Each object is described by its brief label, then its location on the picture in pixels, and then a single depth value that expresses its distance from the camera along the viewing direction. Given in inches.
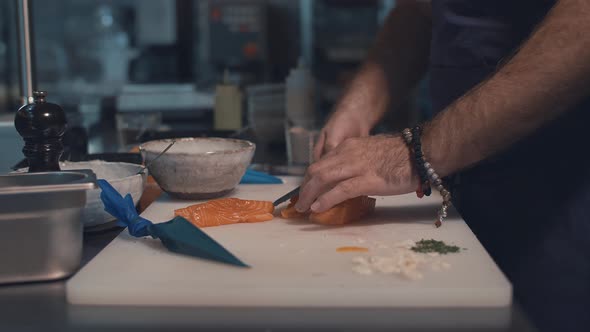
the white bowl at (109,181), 40.7
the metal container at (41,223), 31.0
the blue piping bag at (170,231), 34.9
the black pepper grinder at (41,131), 38.0
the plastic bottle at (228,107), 88.9
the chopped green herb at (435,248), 37.1
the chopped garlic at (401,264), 33.3
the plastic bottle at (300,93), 85.7
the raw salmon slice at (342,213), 42.9
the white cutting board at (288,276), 31.0
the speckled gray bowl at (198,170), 48.5
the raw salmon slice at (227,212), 43.3
